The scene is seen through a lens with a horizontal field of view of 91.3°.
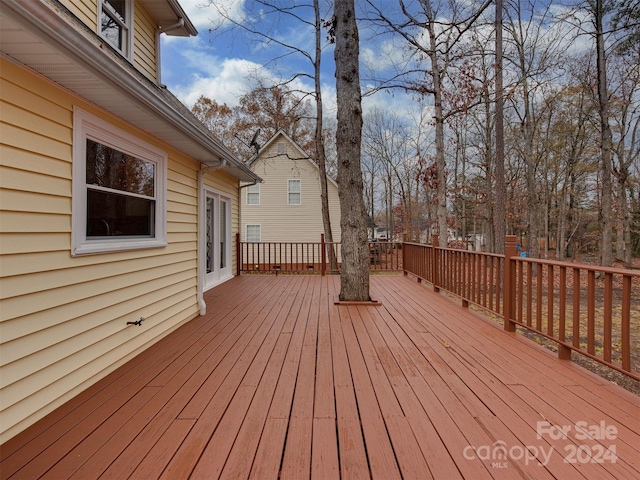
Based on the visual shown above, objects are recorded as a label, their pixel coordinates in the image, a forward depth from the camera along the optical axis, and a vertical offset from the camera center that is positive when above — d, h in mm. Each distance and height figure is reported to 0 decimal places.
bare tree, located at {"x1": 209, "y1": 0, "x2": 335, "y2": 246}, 7131 +5271
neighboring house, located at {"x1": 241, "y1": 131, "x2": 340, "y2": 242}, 12891 +1579
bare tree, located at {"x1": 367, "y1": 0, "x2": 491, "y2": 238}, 6895 +4744
